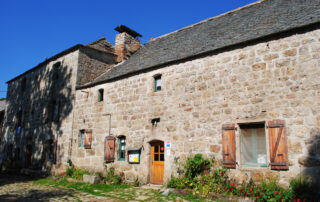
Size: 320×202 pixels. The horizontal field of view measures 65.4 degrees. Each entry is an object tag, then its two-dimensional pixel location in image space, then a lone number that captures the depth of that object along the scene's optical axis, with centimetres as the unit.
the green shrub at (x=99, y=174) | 1061
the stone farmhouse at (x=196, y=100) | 680
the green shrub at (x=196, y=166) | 790
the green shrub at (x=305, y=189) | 586
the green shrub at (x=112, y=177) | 998
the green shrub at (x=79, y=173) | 1108
